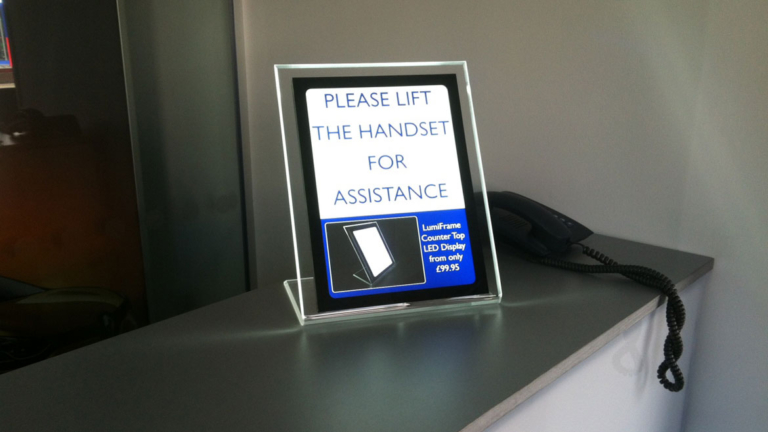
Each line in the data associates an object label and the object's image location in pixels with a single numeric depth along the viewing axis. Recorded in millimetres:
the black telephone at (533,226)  1059
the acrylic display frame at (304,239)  822
